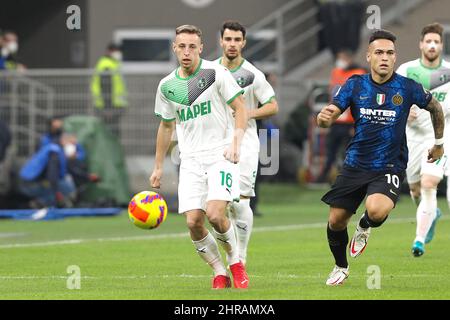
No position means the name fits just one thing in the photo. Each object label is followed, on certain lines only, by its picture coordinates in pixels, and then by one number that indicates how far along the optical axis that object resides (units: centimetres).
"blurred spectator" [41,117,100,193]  2501
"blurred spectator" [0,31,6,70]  2695
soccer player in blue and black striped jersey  1236
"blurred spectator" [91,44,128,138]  2641
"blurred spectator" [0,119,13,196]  2467
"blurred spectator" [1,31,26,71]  2730
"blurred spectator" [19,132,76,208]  2406
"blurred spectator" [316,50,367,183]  2623
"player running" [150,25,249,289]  1220
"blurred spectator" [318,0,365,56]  2856
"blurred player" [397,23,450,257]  1555
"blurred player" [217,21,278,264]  1434
